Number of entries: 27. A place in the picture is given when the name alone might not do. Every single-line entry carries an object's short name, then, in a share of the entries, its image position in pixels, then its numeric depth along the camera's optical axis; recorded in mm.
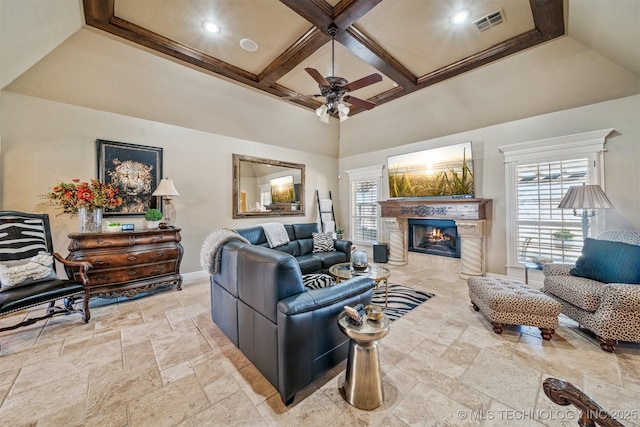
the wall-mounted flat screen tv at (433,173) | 4637
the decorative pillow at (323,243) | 4891
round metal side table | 1640
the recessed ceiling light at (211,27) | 2947
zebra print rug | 3158
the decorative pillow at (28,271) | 2506
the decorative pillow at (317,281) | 2882
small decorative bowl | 1691
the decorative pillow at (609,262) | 2385
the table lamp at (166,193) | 3869
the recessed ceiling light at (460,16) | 2787
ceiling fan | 2824
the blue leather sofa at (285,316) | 1659
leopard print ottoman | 2447
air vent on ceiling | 2812
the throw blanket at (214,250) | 2479
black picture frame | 3701
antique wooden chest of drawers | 3178
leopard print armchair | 2150
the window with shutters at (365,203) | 6258
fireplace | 5086
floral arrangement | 3137
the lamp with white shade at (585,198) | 2943
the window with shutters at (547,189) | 3529
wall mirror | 5105
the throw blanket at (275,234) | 4557
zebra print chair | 2400
